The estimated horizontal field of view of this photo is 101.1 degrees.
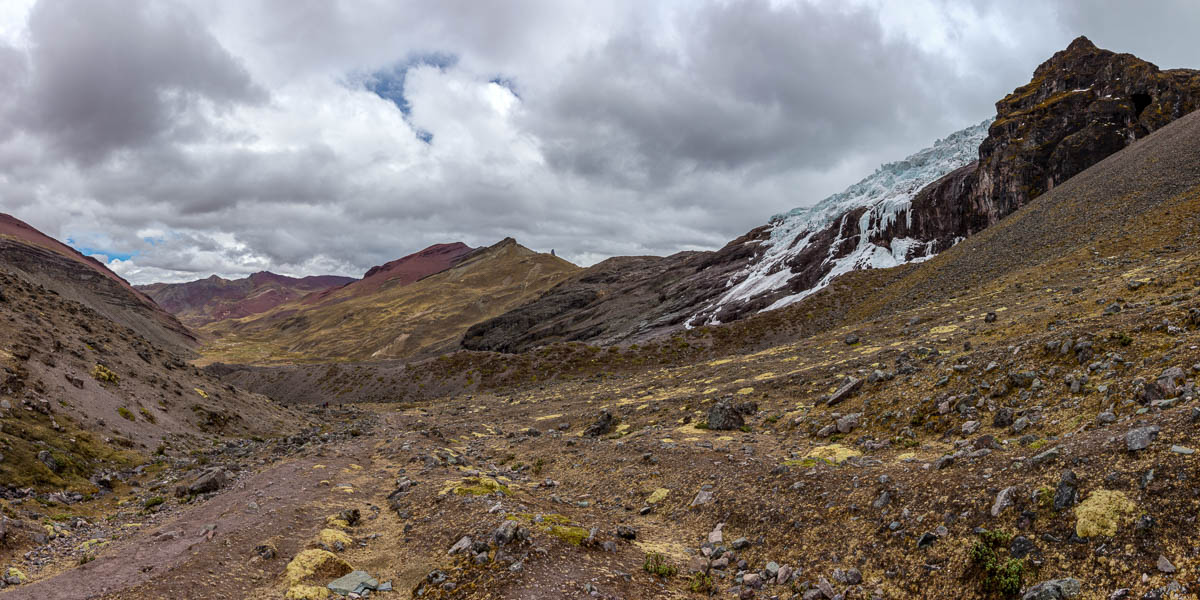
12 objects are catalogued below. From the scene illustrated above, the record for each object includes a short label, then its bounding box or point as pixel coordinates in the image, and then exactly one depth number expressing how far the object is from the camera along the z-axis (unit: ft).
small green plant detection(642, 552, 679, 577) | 35.81
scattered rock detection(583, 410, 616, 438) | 93.60
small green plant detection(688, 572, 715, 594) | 33.99
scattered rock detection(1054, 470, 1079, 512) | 27.63
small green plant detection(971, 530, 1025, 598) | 25.41
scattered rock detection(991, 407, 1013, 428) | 45.91
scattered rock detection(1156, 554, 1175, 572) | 21.89
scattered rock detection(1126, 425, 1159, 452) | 28.84
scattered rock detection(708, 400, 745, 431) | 73.41
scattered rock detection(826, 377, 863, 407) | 68.54
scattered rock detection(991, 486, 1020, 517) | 29.84
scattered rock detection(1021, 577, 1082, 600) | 23.44
